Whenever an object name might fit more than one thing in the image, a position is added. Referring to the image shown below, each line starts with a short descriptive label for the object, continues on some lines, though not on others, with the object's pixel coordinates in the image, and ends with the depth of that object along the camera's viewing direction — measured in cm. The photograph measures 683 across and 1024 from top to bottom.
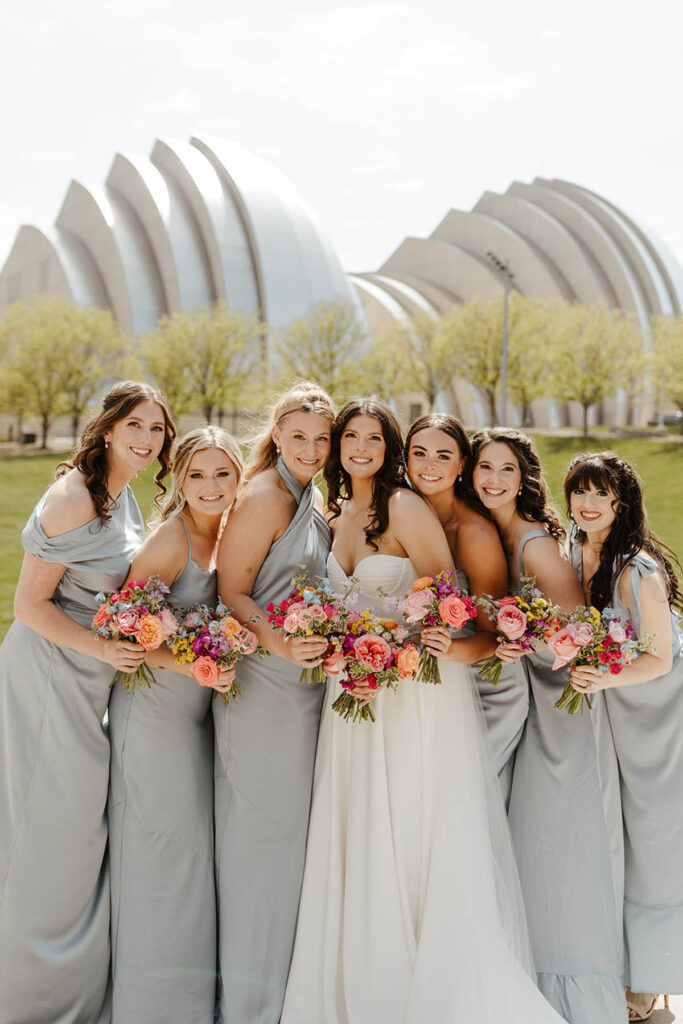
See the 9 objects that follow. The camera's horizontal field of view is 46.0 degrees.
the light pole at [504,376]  3438
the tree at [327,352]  3612
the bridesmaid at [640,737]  394
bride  361
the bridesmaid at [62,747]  375
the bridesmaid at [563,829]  391
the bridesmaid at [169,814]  376
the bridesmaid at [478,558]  410
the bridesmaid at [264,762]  375
